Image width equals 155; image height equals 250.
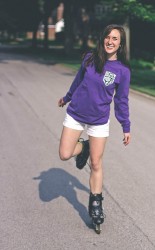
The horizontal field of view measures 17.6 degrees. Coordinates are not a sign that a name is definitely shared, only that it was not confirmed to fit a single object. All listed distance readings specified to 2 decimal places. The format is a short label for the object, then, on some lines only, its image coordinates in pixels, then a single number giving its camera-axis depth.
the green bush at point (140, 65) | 32.16
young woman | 4.82
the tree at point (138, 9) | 20.23
